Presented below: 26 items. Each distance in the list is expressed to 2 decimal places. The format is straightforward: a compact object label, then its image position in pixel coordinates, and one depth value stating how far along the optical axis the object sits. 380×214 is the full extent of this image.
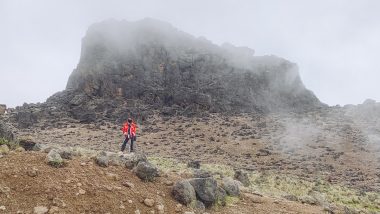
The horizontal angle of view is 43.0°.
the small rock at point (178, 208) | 10.90
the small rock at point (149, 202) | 10.58
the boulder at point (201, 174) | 13.97
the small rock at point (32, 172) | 10.09
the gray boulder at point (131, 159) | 12.33
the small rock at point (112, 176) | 11.19
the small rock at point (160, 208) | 10.58
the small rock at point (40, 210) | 9.09
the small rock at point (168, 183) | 12.02
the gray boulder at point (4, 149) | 10.98
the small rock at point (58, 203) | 9.42
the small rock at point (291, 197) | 15.66
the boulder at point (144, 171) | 11.87
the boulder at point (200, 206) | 11.41
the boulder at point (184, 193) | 11.34
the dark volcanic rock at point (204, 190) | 11.88
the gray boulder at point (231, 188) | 13.34
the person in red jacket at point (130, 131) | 19.88
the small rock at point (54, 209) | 9.21
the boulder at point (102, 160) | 11.78
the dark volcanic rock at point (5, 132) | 14.67
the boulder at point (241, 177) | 20.91
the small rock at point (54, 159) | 10.79
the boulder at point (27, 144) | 13.71
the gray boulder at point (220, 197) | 12.30
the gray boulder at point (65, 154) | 11.73
